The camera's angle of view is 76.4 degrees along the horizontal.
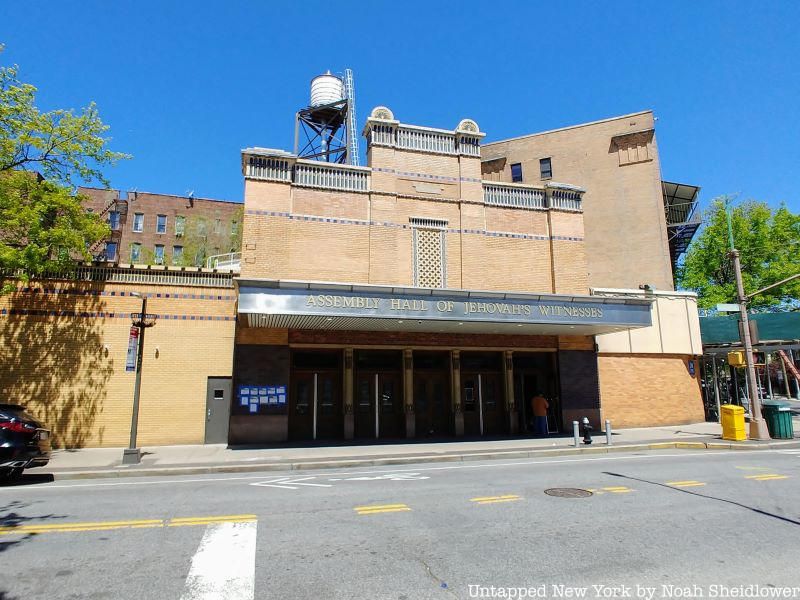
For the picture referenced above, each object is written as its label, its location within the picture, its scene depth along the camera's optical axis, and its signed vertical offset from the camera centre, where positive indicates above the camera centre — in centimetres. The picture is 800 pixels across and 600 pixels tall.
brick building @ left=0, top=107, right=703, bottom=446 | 1664 +244
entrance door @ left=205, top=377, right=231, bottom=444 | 1734 -40
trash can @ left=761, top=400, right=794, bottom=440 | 1778 -98
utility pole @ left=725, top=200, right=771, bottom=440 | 1758 +61
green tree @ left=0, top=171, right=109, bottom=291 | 1438 +518
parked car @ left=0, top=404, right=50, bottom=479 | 1058 -91
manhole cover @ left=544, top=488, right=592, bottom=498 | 891 -173
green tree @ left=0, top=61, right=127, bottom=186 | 1490 +799
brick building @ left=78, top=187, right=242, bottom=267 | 4547 +1574
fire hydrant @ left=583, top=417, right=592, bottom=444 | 1655 -123
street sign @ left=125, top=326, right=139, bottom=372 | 1704 +129
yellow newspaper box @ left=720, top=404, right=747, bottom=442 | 1738 -104
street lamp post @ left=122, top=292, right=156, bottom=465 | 1326 +4
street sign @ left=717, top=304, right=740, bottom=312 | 1711 +288
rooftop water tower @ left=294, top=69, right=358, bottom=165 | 3231 +1780
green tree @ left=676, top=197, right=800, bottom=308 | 3525 +993
